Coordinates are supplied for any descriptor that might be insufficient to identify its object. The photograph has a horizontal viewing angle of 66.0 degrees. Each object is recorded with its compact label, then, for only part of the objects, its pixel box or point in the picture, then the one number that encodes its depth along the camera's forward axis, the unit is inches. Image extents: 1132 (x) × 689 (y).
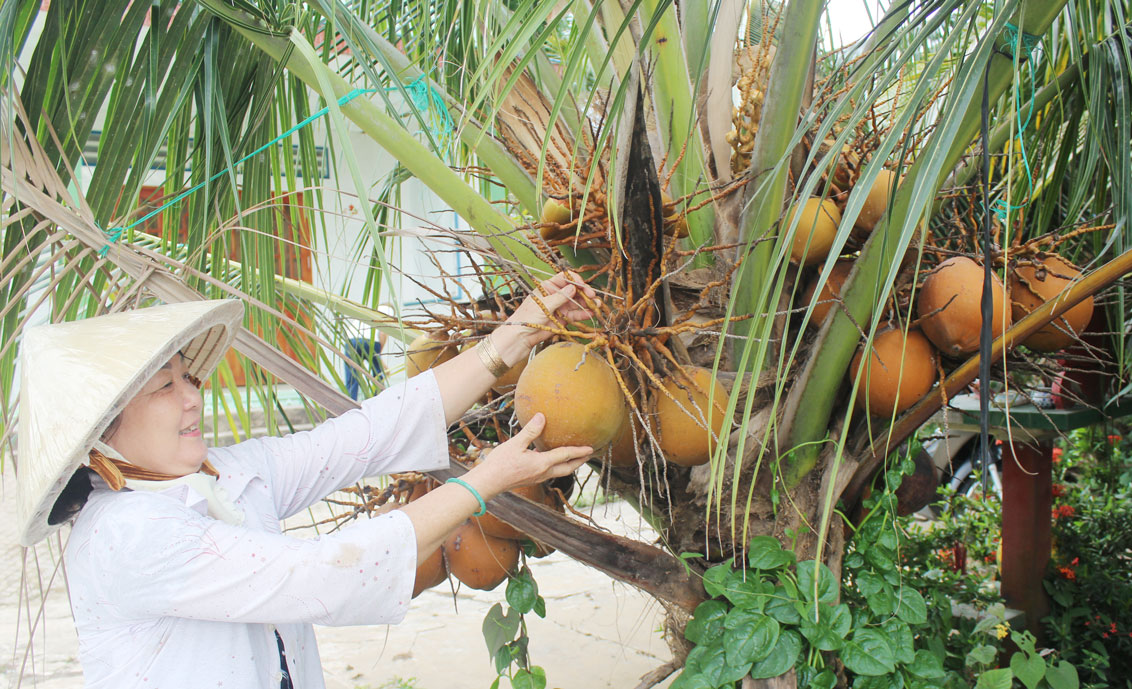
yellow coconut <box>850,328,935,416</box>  55.6
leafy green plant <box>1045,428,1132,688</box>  100.3
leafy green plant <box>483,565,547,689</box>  68.0
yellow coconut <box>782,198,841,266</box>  56.2
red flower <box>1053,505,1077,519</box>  124.3
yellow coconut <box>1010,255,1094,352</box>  56.6
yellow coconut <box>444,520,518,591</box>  68.4
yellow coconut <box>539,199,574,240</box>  55.8
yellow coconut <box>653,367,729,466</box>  51.0
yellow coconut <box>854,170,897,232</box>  58.0
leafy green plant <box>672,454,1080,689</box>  57.0
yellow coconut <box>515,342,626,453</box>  48.8
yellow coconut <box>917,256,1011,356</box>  54.7
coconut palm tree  51.6
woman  43.2
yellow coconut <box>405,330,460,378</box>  63.5
